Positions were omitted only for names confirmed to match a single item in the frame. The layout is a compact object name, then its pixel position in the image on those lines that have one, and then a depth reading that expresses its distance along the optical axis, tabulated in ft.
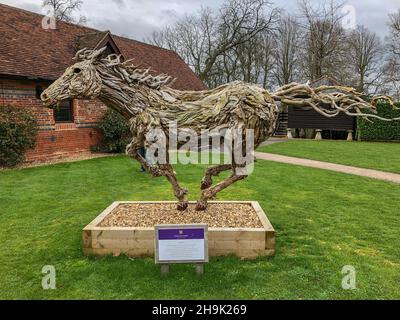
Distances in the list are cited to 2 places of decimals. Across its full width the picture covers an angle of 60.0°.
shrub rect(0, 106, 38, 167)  39.73
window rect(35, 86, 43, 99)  44.91
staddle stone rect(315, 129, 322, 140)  86.17
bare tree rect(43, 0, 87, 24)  100.83
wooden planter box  15.70
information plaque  13.50
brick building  42.42
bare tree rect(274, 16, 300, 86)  120.16
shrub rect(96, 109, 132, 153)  53.16
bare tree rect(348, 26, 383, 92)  110.11
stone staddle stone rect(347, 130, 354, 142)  81.97
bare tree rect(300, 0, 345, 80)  99.76
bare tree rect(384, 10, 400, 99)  100.32
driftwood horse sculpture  15.74
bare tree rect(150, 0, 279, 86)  101.55
